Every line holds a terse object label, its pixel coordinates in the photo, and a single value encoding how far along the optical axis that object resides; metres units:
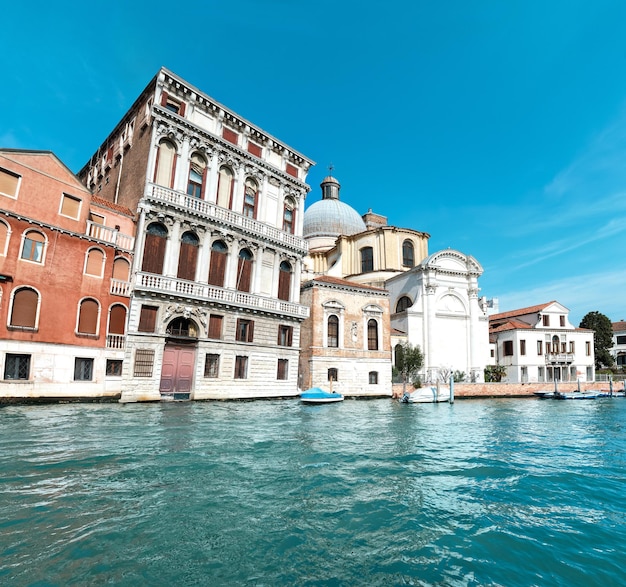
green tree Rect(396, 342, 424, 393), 28.47
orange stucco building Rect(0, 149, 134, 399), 13.48
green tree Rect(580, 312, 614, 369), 46.91
